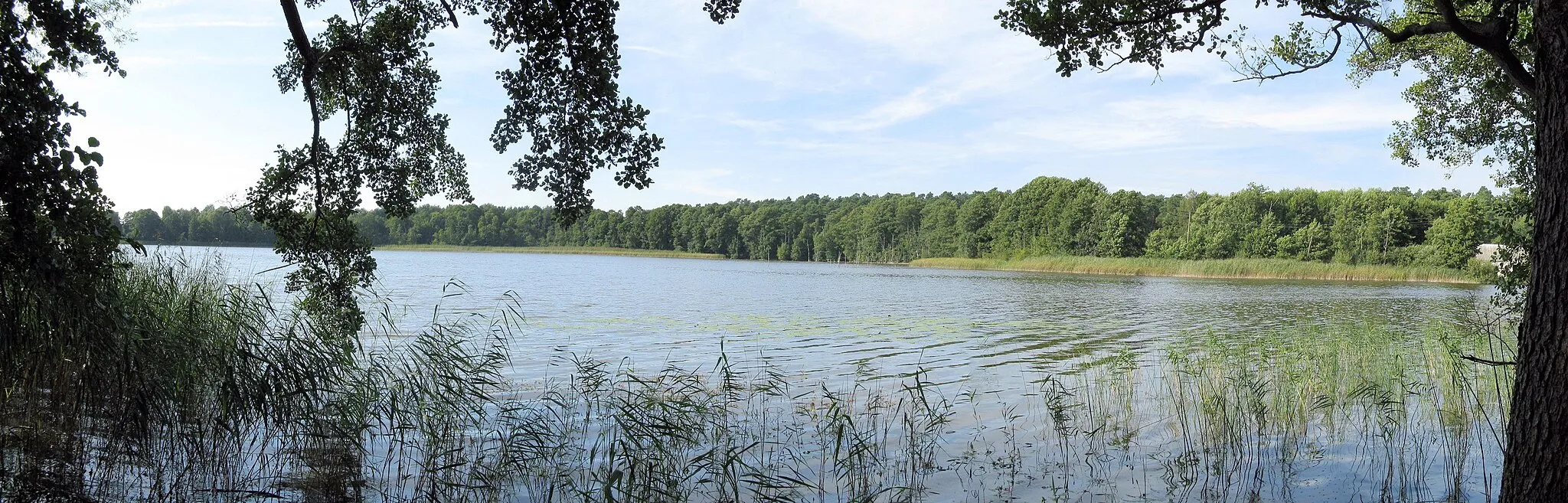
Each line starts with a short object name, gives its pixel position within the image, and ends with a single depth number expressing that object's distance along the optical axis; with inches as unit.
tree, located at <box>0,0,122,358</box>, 142.2
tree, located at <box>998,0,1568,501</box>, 134.5
